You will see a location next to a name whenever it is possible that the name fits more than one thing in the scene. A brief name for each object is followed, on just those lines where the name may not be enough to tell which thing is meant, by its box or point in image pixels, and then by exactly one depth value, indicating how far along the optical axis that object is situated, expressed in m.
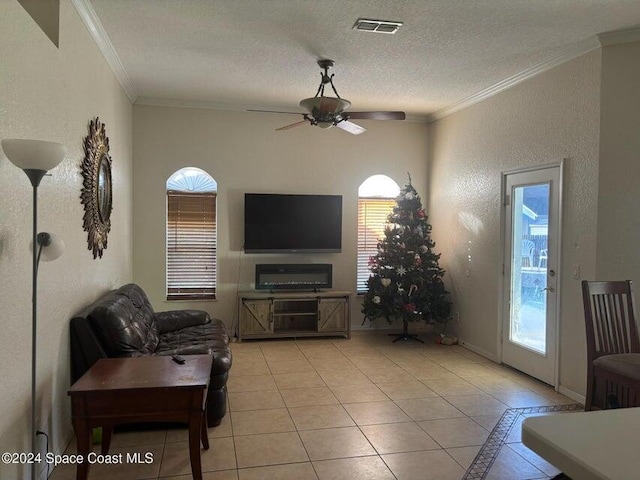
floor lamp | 2.02
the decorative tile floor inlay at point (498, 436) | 2.90
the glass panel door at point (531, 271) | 4.39
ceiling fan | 4.11
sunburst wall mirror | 3.57
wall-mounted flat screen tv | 6.25
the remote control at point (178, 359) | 2.88
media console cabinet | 6.02
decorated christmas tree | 6.04
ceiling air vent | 3.57
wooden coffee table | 2.41
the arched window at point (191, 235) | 6.21
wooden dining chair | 3.02
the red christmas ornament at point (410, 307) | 5.97
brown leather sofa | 3.19
